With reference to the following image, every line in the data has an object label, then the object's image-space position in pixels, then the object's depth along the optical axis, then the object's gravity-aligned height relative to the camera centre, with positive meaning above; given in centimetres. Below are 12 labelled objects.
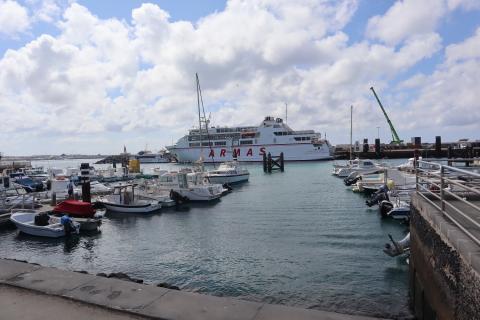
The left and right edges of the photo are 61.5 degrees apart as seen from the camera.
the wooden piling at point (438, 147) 7975 -16
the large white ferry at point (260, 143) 9625 +183
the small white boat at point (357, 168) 4756 -240
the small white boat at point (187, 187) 3247 -288
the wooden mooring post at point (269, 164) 6775 -229
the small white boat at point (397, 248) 1341 -338
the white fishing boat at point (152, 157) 12380 -116
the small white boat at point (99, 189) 3454 -302
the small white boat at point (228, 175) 4750 -277
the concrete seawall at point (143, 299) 595 -233
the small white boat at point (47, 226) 1917 -337
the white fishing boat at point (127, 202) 2684 -329
